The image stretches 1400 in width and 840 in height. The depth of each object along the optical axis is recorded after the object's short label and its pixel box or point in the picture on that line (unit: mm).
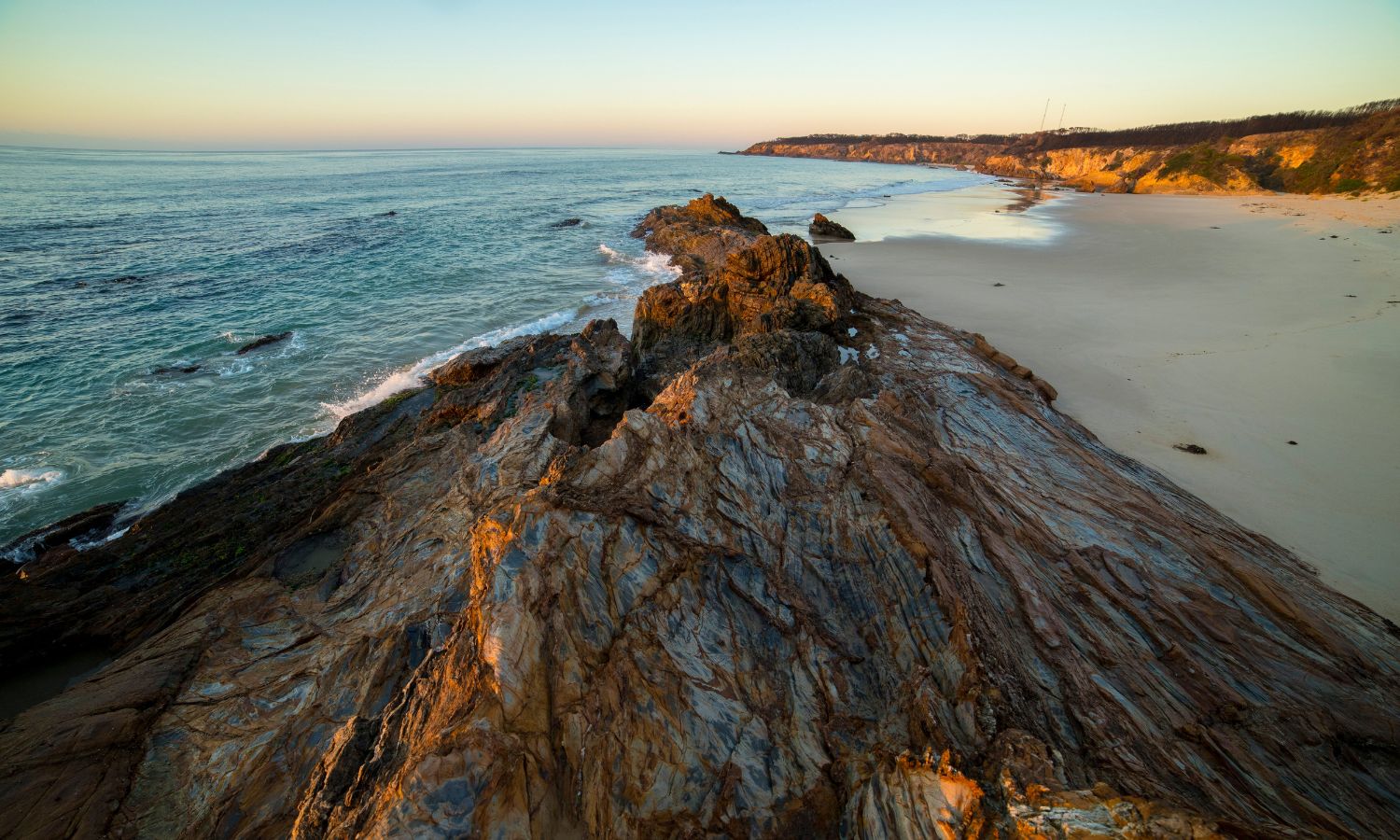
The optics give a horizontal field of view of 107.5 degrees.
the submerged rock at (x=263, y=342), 20028
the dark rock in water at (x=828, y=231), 36891
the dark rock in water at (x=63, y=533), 9977
